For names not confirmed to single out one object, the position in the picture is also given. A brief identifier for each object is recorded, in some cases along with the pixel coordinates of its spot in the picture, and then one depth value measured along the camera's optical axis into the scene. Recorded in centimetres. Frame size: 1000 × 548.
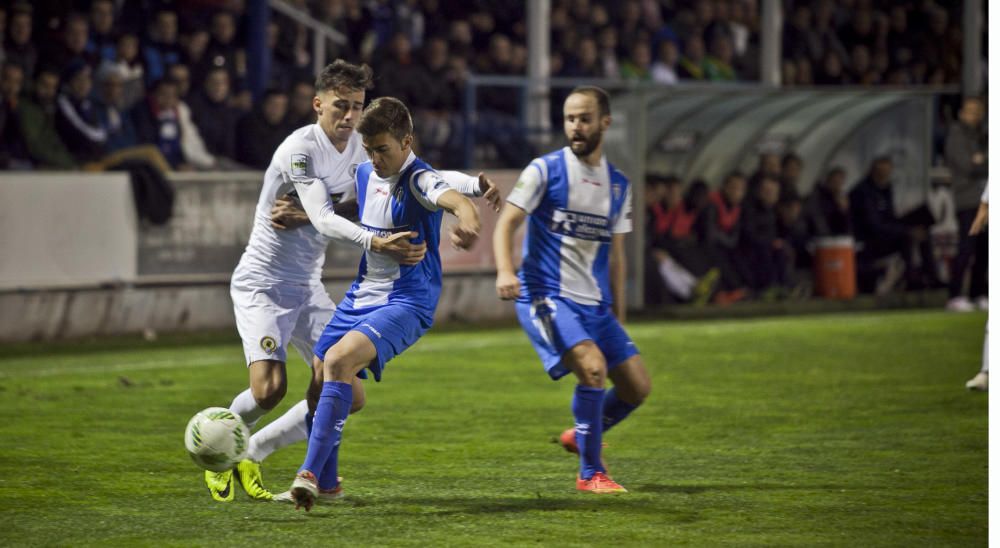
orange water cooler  3541
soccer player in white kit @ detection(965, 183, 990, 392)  2044
